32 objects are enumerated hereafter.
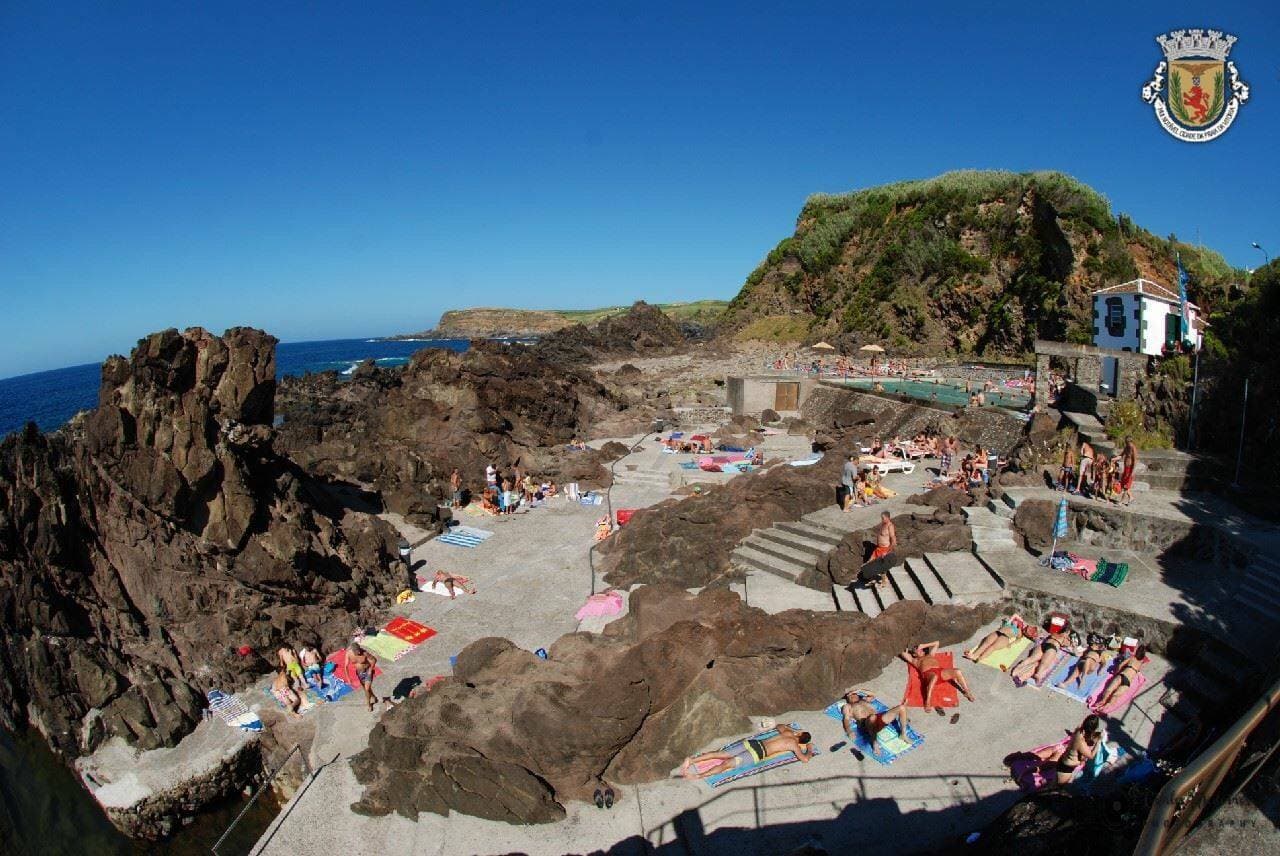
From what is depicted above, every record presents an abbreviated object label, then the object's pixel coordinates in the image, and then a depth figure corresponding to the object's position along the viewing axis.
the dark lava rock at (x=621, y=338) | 59.00
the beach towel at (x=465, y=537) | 17.12
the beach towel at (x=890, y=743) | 8.09
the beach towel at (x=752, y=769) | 7.91
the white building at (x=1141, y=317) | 19.25
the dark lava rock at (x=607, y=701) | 7.81
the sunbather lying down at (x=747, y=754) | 8.08
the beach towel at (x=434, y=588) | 14.23
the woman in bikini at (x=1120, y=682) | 8.69
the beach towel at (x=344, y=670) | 10.75
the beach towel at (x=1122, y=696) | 8.65
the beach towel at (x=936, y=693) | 8.95
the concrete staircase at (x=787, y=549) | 13.42
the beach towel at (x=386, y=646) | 11.80
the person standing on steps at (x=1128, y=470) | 13.15
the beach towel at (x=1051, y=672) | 9.31
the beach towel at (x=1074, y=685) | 8.99
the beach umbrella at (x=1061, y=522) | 12.45
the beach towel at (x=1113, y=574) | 10.90
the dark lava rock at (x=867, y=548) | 12.34
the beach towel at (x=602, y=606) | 12.73
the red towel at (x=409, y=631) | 12.31
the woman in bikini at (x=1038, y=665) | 9.34
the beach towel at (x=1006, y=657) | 9.77
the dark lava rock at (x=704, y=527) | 13.82
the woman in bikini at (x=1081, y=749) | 7.42
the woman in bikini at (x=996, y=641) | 9.98
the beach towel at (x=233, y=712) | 10.01
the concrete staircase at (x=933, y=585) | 10.91
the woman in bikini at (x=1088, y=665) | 9.27
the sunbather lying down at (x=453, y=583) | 14.20
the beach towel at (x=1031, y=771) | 7.52
